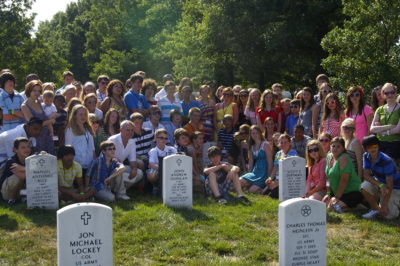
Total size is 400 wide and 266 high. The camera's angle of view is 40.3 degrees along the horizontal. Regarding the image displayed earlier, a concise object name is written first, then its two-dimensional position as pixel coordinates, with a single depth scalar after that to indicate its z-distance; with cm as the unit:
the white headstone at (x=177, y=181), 915
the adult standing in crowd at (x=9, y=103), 1027
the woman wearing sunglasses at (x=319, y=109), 1145
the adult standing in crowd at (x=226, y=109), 1277
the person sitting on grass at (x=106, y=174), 971
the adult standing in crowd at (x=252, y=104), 1278
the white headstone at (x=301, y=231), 610
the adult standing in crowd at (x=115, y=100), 1164
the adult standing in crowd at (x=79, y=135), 994
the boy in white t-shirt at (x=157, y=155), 1036
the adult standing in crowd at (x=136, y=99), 1192
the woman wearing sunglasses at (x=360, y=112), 1034
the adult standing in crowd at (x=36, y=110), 1006
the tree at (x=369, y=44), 1496
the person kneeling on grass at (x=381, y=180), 875
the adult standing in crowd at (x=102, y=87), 1262
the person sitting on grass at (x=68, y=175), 938
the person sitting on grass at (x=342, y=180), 911
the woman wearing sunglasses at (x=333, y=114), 1066
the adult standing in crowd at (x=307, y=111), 1180
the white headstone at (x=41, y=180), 870
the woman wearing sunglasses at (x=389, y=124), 982
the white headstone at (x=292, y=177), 958
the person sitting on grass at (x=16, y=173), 919
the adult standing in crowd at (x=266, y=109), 1238
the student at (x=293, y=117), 1241
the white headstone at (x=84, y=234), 562
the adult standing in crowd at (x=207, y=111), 1266
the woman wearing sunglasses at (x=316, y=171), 968
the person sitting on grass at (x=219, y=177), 1007
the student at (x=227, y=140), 1236
